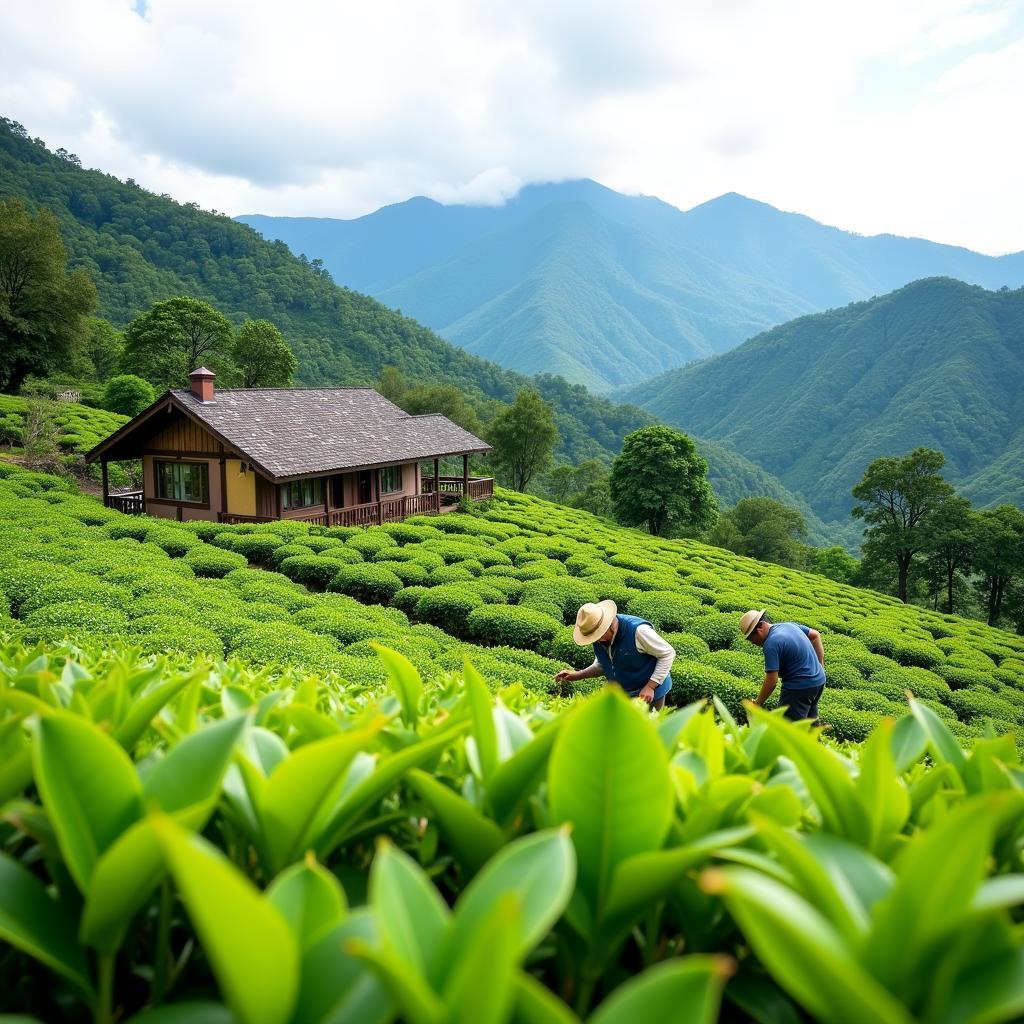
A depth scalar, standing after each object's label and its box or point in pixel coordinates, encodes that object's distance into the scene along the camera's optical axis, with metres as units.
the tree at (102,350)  51.03
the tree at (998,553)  35.19
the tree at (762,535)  48.47
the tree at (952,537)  36.25
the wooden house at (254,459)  20.23
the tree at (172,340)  41.09
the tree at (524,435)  44.78
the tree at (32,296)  35.84
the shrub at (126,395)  35.84
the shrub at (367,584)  14.98
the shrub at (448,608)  13.87
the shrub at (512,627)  12.98
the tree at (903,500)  37.59
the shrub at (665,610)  15.19
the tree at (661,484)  35.06
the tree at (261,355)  45.44
